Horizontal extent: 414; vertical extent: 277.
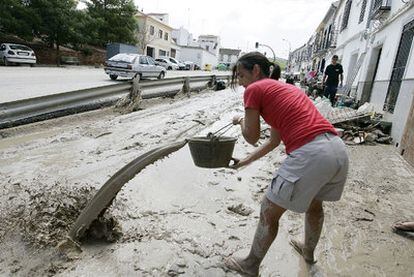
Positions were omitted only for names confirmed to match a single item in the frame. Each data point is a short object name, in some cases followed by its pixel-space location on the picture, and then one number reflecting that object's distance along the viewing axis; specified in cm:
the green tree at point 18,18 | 2441
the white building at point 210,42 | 8930
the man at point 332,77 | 1042
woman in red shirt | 194
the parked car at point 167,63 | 3877
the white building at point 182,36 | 7500
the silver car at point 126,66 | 1611
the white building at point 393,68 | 640
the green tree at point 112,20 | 3312
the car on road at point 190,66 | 4696
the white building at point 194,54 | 6519
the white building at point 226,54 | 9944
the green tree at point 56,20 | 2572
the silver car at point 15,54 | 2102
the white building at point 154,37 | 4459
